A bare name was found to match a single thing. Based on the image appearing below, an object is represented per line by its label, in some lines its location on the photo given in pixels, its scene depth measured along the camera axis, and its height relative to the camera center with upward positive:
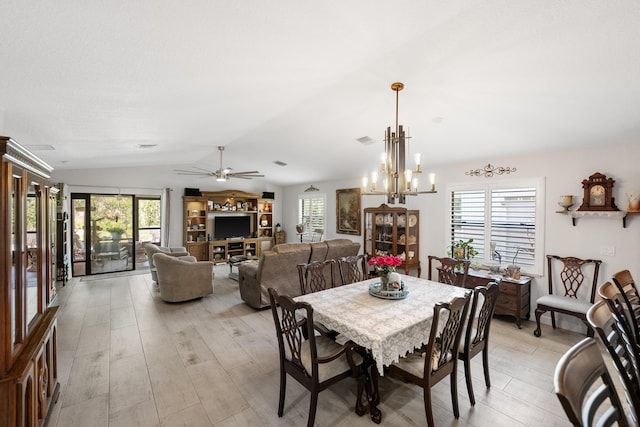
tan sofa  4.41 -0.93
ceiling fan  5.64 +0.71
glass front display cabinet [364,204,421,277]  5.24 -0.45
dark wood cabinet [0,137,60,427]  1.47 -0.51
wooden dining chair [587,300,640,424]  1.23 -0.66
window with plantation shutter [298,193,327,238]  8.02 -0.07
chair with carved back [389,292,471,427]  1.96 -1.12
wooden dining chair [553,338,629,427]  0.88 -0.58
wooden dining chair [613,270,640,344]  2.12 -0.58
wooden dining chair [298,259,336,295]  3.21 -0.74
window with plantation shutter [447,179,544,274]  4.11 -0.17
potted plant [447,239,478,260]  4.58 -0.65
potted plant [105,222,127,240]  7.07 -0.48
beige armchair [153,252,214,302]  4.74 -1.13
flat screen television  8.53 -0.50
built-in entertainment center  8.24 -0.44
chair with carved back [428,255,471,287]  3.35 -0.73
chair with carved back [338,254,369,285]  3.72 -0.73
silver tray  2.70 -0.78
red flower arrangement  2.73 -0.51
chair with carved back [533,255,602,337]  3.49 -1.02
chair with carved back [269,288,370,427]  2.00 -1.12
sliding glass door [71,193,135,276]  6.80 -0.57
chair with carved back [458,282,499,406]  2.29 -1.06
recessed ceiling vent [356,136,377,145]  4.47 +1.08
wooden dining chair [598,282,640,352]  1.50 -0.55
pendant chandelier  2.60 +0.39
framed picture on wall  6.89 -0.04
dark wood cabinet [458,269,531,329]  3.90 -1.17
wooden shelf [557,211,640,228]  3.36 -0.06
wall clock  3.42 +0.19
